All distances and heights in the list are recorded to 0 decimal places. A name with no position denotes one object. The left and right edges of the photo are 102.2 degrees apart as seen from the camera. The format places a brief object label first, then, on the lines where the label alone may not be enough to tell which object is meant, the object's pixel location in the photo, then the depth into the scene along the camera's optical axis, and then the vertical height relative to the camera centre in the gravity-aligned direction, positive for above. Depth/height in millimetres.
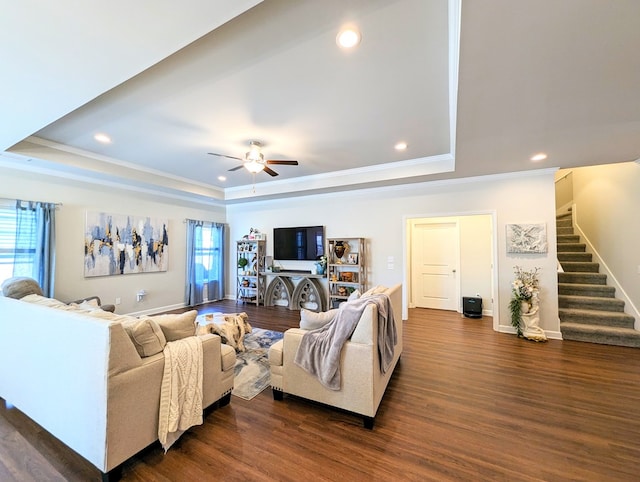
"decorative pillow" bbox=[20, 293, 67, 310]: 2299 -520
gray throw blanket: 2143 -829
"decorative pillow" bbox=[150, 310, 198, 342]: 2121 -661
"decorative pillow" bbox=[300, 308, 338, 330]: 2424 -683
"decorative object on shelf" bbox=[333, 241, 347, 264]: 5625 -59
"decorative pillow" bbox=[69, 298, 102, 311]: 2545 -809
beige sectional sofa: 1551 -878
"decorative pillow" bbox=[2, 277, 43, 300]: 2959 -492
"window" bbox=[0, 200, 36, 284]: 3678 +1
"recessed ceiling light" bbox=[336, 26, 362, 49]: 1799 +1511
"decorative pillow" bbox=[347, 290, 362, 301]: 2887 -554
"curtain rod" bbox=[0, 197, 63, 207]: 3675 +686
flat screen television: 5992 +100
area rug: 2650 -1443
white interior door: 6012 -409
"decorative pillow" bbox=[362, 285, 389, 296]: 2888 -507
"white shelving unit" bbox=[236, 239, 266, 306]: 6476 -618
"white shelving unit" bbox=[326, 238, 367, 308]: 5445 -461
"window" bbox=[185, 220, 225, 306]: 6203 -379
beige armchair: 2076 -1106
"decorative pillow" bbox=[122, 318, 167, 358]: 1799 -637
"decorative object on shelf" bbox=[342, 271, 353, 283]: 5547 -637
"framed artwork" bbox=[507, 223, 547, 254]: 4133 +163
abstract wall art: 4609 +36
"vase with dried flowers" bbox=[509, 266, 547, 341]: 4016 -931
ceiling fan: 3574 +1221
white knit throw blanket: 1804 -1064
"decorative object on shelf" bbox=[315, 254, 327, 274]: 5793 -413
